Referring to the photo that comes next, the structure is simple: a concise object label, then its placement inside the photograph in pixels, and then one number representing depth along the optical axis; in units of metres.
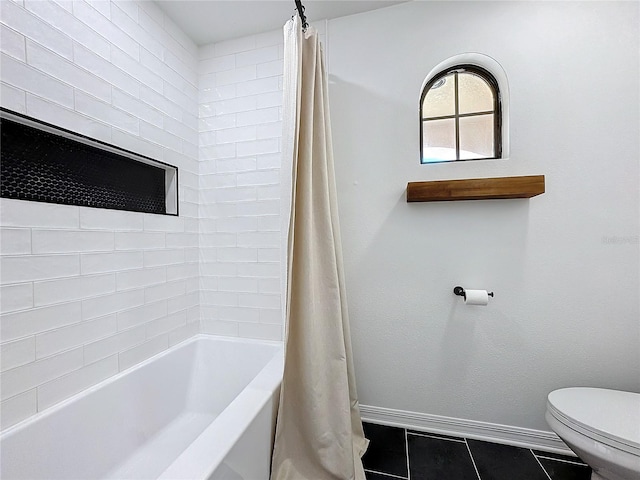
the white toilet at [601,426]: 1.05
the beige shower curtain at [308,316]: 1.27
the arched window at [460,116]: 1.72
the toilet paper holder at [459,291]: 1.59
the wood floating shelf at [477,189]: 1.44
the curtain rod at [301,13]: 1.30
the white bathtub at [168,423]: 0.98
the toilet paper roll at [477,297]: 1.51
